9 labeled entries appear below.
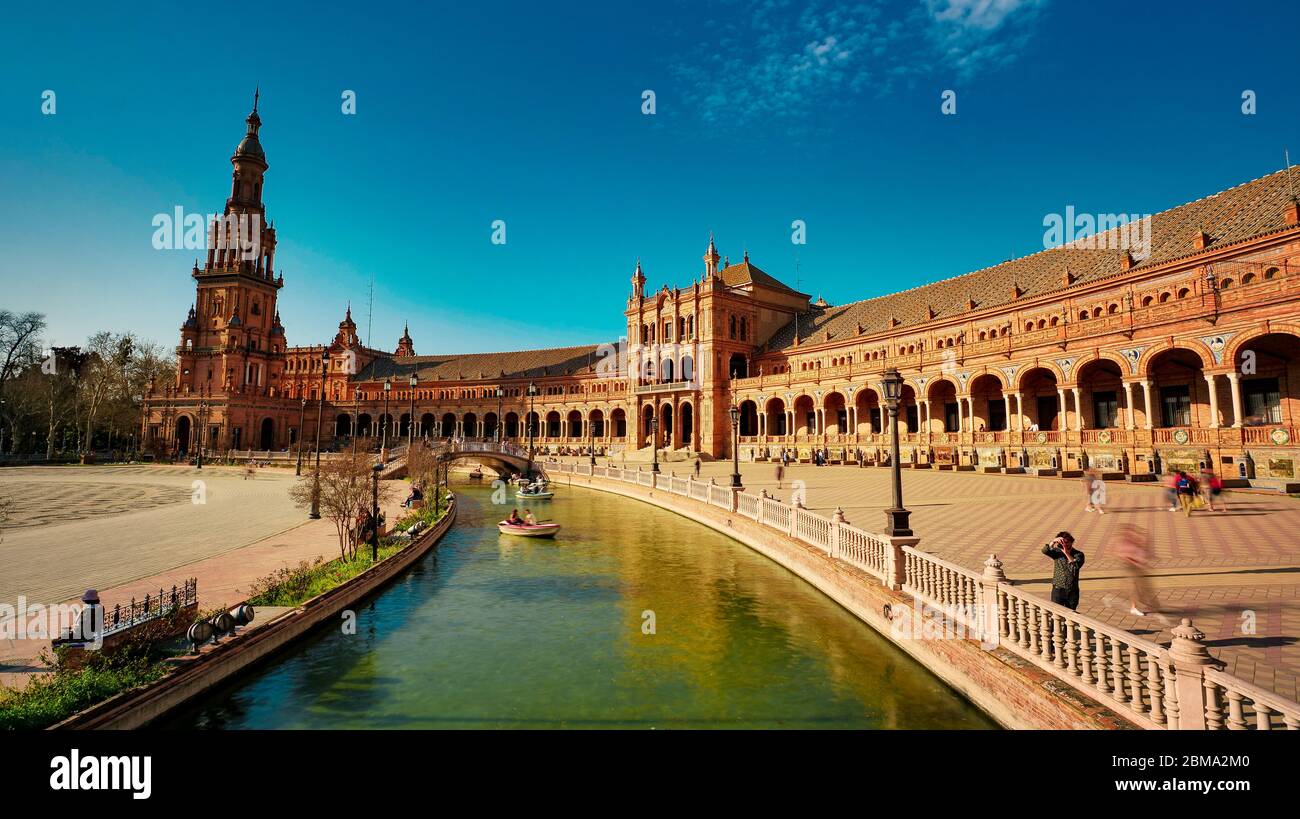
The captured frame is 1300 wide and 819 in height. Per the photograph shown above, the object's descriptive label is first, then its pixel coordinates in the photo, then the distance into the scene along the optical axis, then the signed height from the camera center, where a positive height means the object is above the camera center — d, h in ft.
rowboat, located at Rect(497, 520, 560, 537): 77.20 -11.75
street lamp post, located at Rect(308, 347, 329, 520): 63.21 -6.25
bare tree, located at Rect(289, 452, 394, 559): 56.24 -4.62
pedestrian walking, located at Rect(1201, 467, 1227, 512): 52.54 -4.89
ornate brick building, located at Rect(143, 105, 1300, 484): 86.17 +18.01
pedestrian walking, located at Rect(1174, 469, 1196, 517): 52.26 -5.10
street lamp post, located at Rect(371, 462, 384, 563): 54.03 -7.17
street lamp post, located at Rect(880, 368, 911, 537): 35.83 -2.65
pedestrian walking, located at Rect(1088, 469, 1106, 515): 57.99 -6.61
